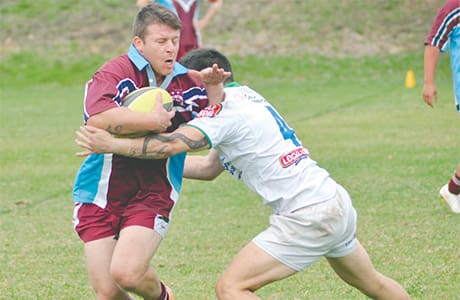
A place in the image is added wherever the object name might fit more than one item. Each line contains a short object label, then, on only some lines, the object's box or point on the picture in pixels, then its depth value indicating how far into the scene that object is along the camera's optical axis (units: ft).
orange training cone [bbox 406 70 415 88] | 132.05
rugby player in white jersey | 30.55
